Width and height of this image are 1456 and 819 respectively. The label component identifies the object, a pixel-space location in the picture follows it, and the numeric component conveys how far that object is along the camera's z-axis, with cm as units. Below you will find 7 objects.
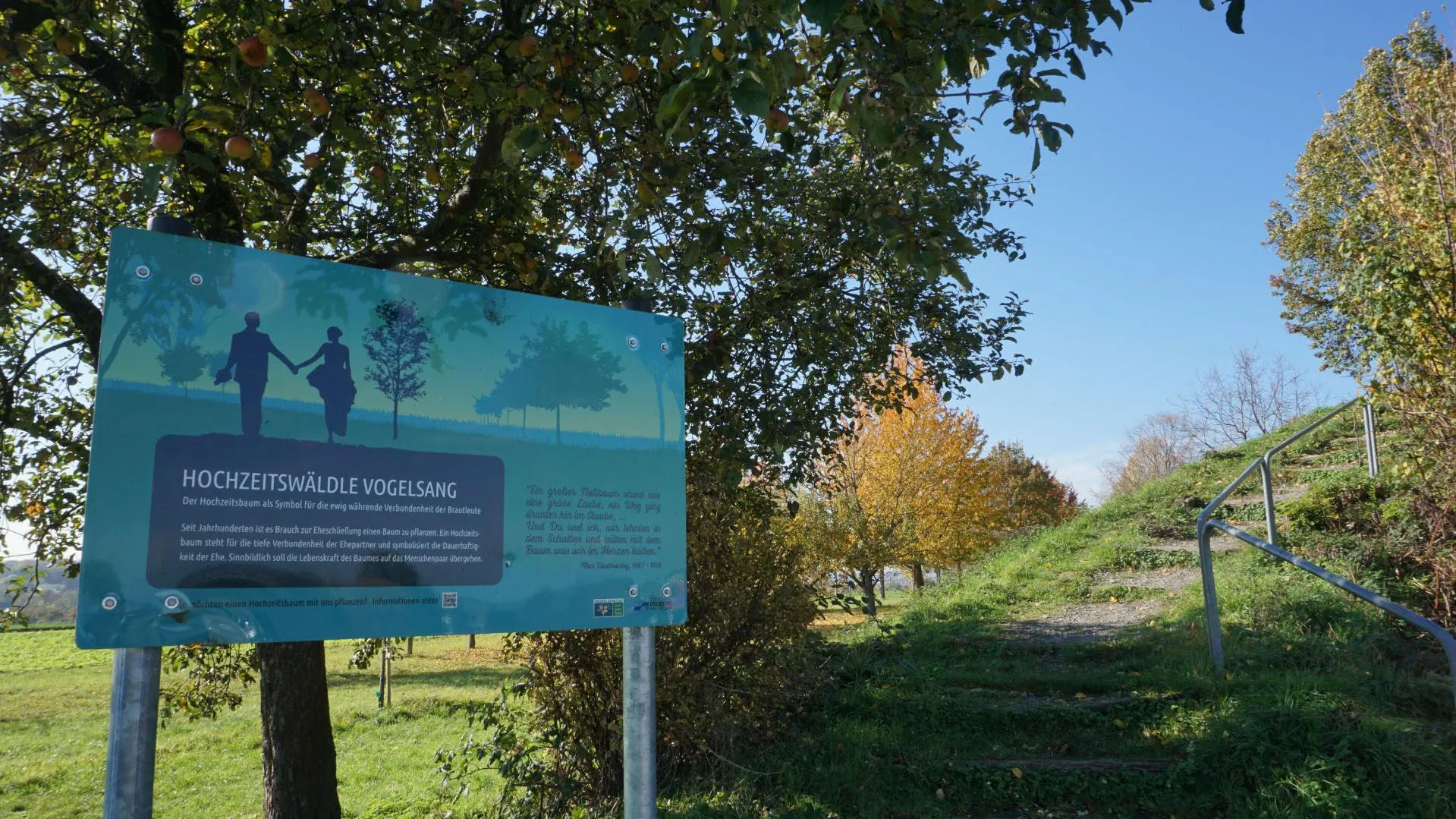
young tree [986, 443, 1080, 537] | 2620
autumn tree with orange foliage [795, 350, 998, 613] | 2211
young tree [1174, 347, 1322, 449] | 3606
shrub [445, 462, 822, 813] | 583
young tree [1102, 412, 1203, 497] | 5166
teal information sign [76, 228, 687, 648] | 215
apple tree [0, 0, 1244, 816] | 320
